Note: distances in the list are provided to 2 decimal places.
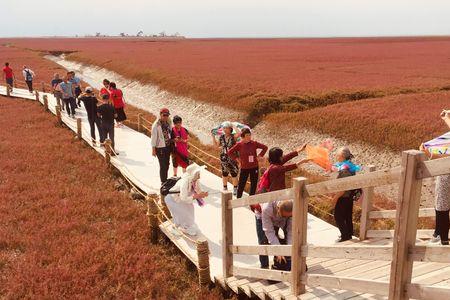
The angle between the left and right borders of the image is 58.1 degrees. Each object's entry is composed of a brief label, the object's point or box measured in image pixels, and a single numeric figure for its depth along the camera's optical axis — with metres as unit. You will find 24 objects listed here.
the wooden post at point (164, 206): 9.36
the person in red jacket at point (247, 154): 8.50
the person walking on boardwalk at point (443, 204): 5.63
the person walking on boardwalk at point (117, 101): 15.34
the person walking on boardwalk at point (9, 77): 26.67
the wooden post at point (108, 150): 13.37
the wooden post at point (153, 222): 8.53
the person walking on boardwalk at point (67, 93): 18.36
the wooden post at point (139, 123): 18.97
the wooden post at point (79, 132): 16.79
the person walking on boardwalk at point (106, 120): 12.91
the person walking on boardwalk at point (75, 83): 18.27
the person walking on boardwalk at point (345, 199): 6.20
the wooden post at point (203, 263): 6.63
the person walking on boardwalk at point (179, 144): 10.02
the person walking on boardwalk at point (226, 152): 9.55
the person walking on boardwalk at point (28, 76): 26.86
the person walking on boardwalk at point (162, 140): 9.91
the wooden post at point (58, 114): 19.64
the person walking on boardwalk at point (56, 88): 21.29
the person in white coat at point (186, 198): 7.34
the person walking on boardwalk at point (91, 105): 13.68
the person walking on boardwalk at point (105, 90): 12.91
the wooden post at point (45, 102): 22.92
